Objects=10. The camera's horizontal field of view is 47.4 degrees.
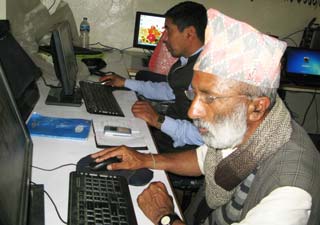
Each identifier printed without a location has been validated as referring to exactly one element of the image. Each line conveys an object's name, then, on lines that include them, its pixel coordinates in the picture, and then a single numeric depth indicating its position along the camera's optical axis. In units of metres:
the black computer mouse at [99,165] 1.21
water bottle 3.13
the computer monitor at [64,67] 1.56
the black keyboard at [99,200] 0.95
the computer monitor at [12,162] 0.68
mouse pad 1.19
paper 1.42
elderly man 0.95
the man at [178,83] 1.78
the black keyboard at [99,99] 1.71
